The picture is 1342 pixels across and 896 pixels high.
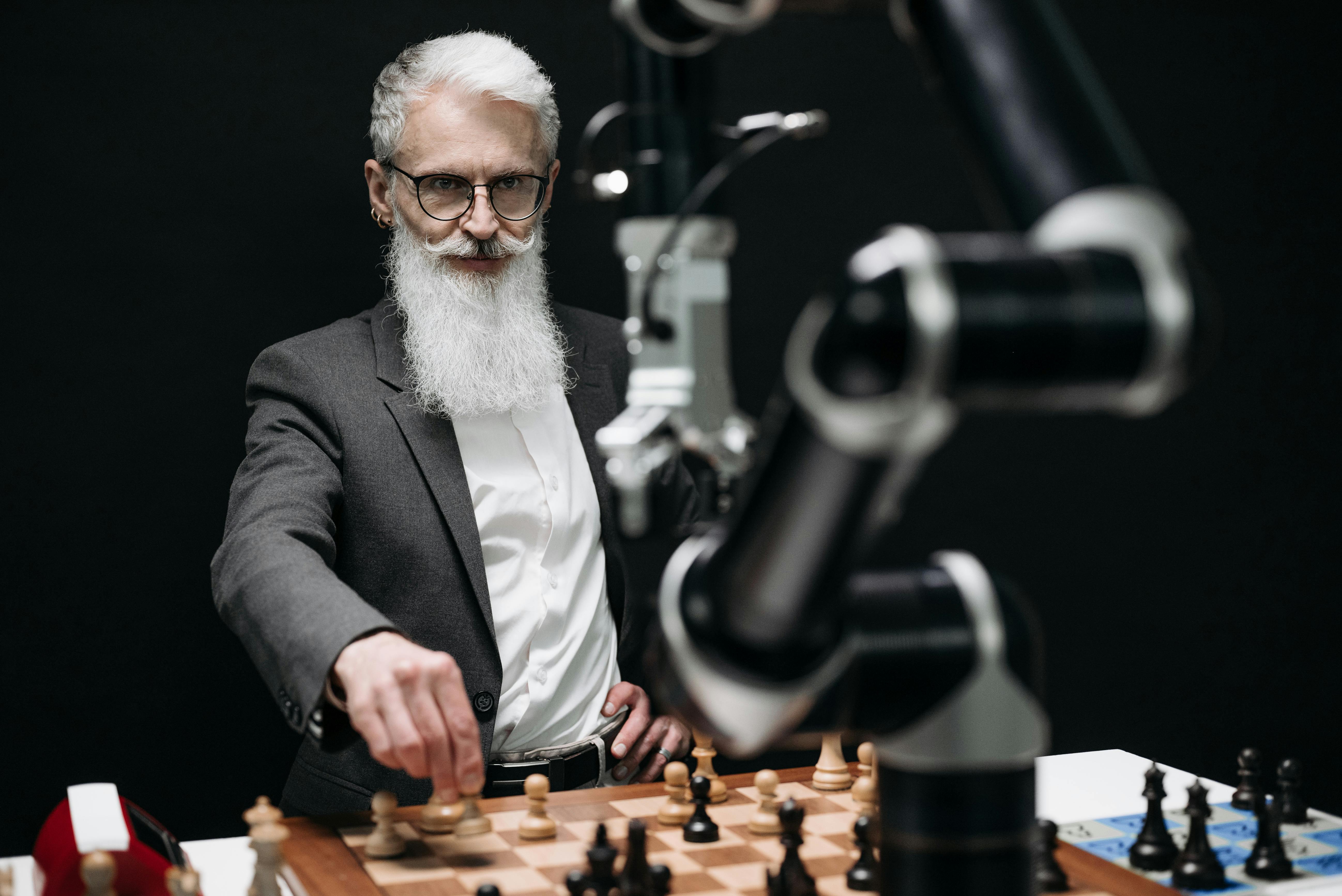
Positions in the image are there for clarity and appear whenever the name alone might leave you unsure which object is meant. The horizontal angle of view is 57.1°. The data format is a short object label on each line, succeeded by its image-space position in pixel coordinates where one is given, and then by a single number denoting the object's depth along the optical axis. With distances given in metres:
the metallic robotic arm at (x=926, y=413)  0.57
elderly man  2.23
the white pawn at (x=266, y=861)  1.31
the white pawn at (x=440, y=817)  1.53
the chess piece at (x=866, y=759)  1.76
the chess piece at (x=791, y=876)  1.30
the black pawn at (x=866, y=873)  1.33
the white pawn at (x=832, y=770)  1.81
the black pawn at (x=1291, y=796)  1.68
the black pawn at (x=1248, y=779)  1.72
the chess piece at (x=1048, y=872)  1.36
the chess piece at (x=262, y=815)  1.36
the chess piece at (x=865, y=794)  1.64
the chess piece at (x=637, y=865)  1.28
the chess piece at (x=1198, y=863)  1.43
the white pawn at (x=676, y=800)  1.62
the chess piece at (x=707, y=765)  1.74
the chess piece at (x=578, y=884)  1.29
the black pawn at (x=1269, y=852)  1.48
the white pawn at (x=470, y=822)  1.54
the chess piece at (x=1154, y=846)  1.49
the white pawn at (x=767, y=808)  1.60
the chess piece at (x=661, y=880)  1.30
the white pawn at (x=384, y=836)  1.45
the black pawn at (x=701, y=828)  1.56
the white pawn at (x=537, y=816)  1.54
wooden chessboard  1.38
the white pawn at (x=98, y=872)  1.14
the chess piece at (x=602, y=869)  1.28
